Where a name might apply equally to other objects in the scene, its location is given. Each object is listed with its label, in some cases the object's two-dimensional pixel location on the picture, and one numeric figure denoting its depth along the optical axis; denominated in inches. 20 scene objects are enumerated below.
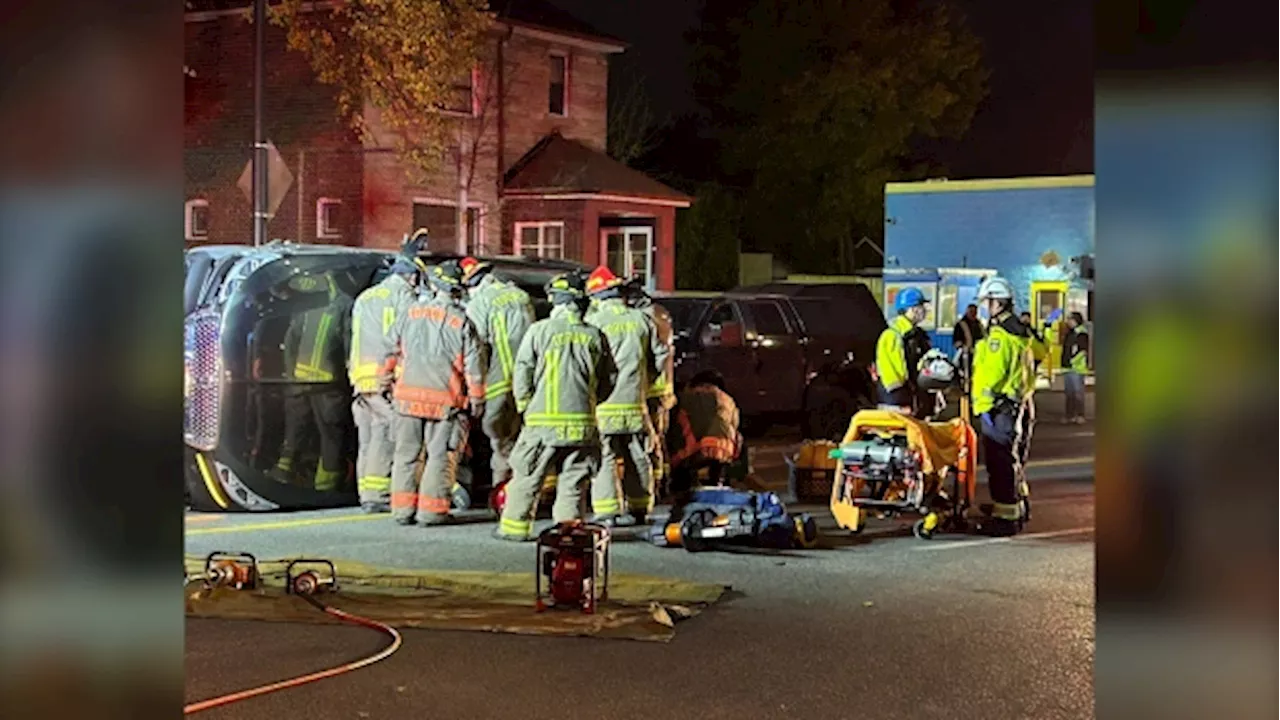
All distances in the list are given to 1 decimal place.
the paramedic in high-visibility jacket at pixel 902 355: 468.8
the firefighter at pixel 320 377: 453.1
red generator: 316.5
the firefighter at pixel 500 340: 447.2
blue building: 1059.9
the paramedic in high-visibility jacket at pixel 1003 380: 426.0
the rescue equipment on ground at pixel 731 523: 402.0
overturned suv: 442.3
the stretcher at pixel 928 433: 422.9
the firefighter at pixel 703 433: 481.4
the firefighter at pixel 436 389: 436.1
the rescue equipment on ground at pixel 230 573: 338.3
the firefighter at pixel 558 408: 410.3
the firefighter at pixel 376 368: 444.8
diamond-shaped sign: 645.3
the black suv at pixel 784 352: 692.7
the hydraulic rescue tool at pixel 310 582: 335.6
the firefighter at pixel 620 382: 426.3
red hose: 249.6
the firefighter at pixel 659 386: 444.5
